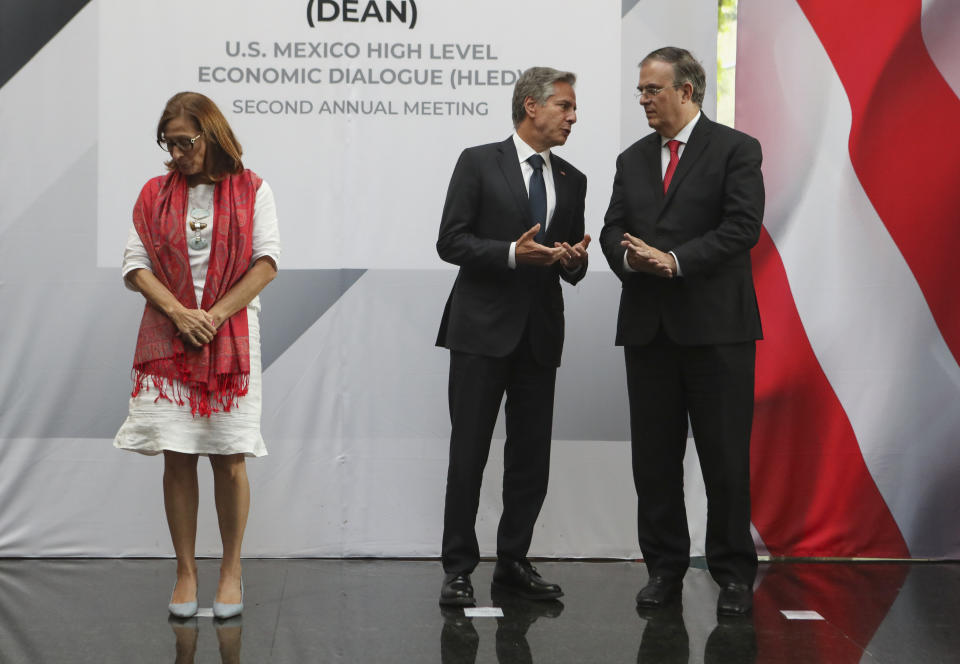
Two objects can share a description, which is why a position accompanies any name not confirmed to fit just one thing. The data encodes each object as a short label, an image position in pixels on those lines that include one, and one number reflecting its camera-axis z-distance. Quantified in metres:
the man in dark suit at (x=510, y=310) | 3.65
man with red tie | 3.54
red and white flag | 4.46
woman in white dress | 3.31
